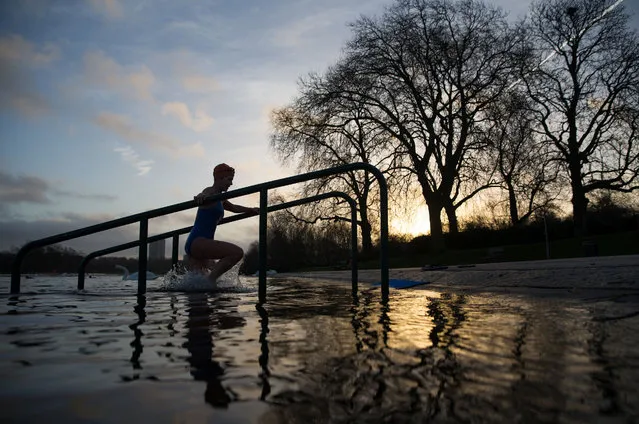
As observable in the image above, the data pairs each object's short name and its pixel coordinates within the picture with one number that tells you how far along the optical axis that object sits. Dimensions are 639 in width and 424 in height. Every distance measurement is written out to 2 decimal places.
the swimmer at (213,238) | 5.15
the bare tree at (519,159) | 17.88
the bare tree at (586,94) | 19.47
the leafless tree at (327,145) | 20.00
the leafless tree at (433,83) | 18.12
